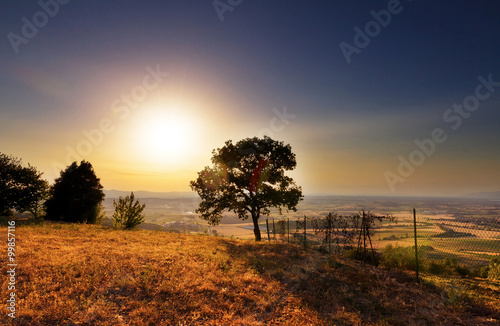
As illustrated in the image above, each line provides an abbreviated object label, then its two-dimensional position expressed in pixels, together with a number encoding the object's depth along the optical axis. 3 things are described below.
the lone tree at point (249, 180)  20.25
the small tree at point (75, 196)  23.50
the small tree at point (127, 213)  21.16
